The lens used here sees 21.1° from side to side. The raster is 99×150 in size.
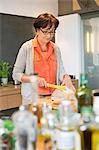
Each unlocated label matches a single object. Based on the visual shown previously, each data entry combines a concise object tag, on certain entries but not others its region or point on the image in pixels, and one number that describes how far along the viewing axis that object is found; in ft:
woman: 6.55
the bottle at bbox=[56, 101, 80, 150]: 3.08
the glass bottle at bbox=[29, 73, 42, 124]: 3.74
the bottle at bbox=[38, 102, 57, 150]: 3.07
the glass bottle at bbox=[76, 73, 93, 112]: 4.42
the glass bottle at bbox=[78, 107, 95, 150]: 3.39
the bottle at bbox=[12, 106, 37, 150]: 2.84
